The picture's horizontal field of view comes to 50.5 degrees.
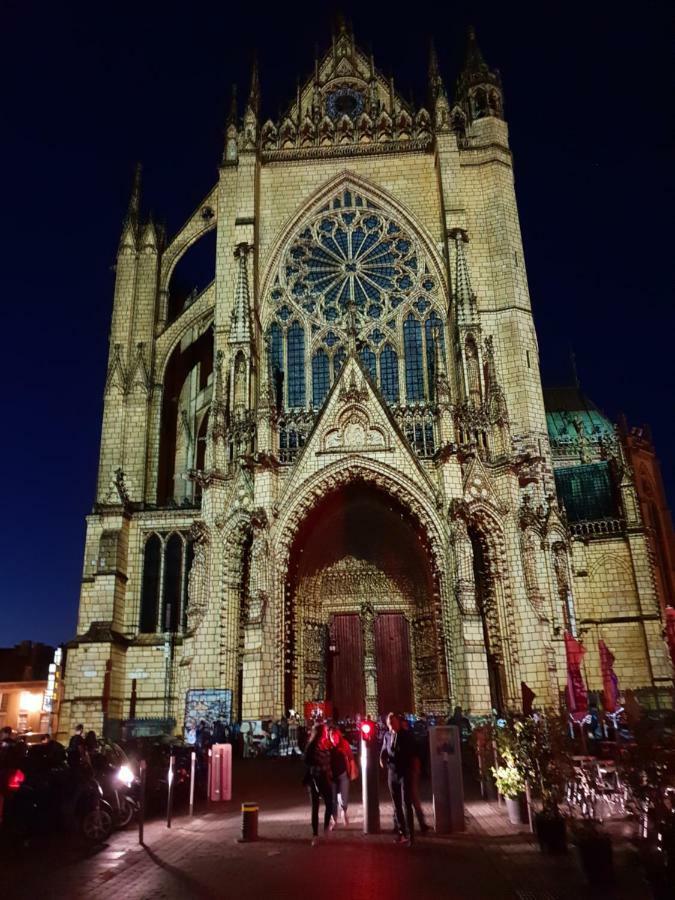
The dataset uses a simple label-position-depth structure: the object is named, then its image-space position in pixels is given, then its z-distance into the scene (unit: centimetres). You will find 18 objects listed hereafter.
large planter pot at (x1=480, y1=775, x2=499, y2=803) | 1387
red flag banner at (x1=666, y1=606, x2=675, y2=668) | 1821
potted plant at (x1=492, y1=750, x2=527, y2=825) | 1061
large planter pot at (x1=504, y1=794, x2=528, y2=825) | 1086
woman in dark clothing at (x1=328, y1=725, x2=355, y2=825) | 1069
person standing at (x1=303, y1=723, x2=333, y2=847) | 1005
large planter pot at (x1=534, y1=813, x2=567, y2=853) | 857
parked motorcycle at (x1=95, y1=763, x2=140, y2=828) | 1121
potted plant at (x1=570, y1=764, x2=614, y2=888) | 706
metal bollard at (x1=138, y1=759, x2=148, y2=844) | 993
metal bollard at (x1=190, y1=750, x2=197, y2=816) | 1217
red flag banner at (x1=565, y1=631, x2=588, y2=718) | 1788
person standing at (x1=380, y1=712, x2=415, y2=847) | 949
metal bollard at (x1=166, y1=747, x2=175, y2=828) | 1116
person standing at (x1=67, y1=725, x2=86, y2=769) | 1157
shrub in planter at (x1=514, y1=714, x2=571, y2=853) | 862
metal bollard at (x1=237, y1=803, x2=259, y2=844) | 976
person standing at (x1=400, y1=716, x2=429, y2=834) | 946
